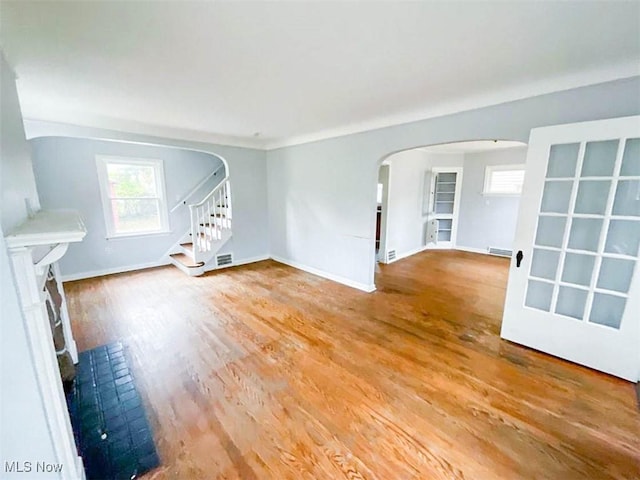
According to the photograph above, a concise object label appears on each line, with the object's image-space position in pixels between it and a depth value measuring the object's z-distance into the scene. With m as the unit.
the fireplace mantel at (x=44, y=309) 1.03
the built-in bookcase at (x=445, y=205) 6.66
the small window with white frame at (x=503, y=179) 5.81
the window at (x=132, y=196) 4.52
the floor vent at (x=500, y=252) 6.01
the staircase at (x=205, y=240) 4.68
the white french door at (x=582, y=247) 2.02
